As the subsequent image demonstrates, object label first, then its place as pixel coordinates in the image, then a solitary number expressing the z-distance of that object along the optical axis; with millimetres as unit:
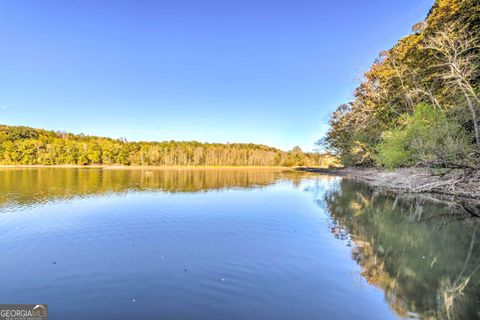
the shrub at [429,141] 19172
